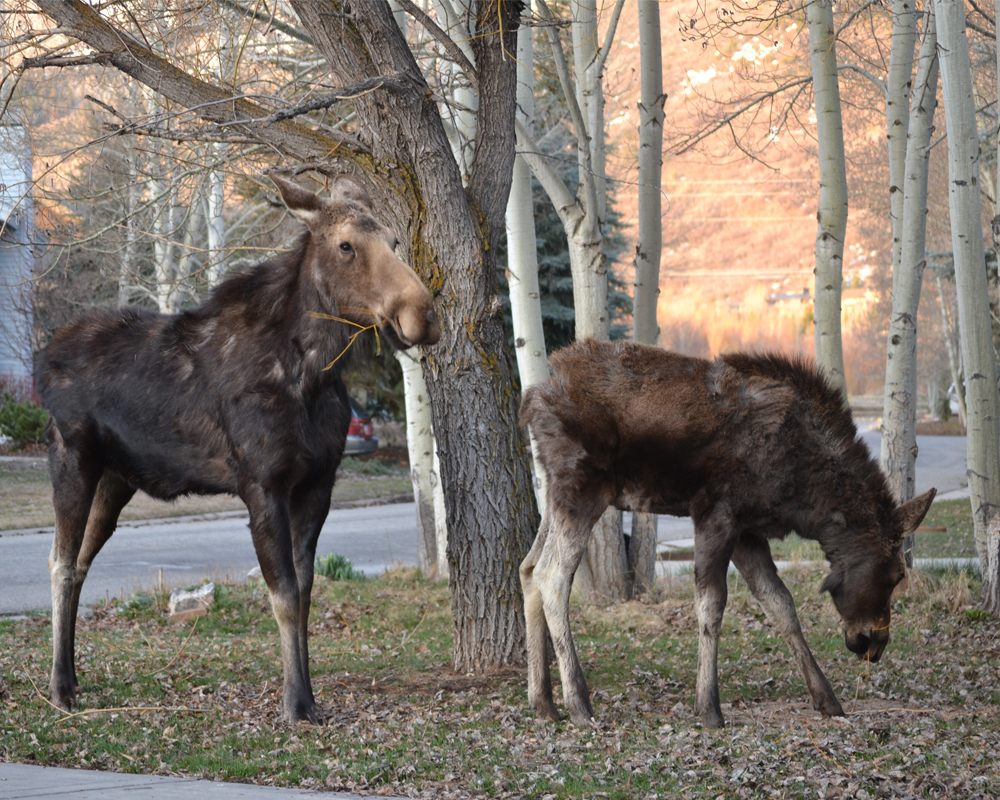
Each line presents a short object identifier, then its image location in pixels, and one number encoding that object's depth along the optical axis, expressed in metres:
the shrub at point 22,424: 49.59
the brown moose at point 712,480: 11.49
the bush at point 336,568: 23.62
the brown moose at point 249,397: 11.59
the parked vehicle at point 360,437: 55.78
